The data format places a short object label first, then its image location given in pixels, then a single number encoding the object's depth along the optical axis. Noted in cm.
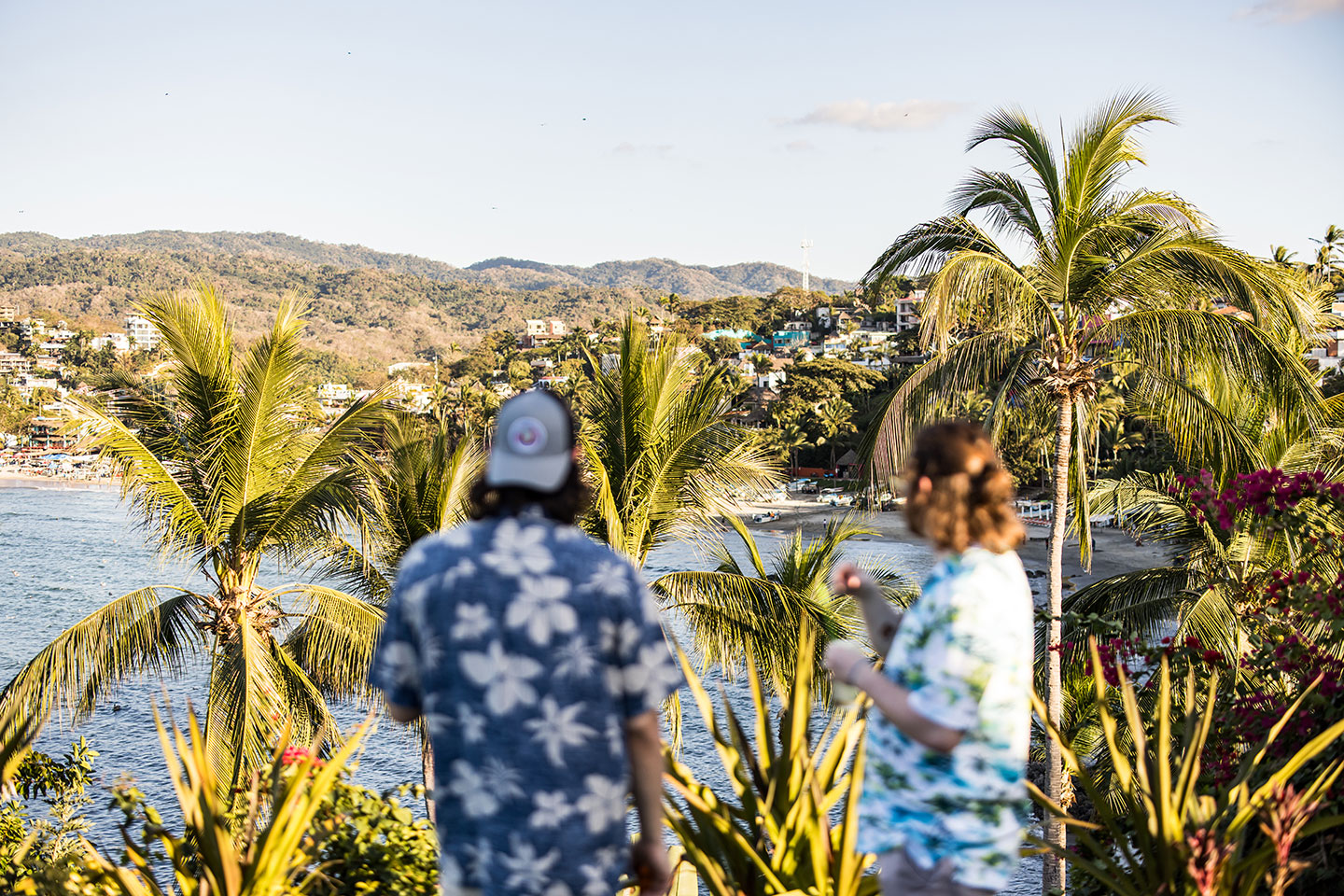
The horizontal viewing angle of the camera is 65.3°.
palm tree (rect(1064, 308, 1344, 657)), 890
